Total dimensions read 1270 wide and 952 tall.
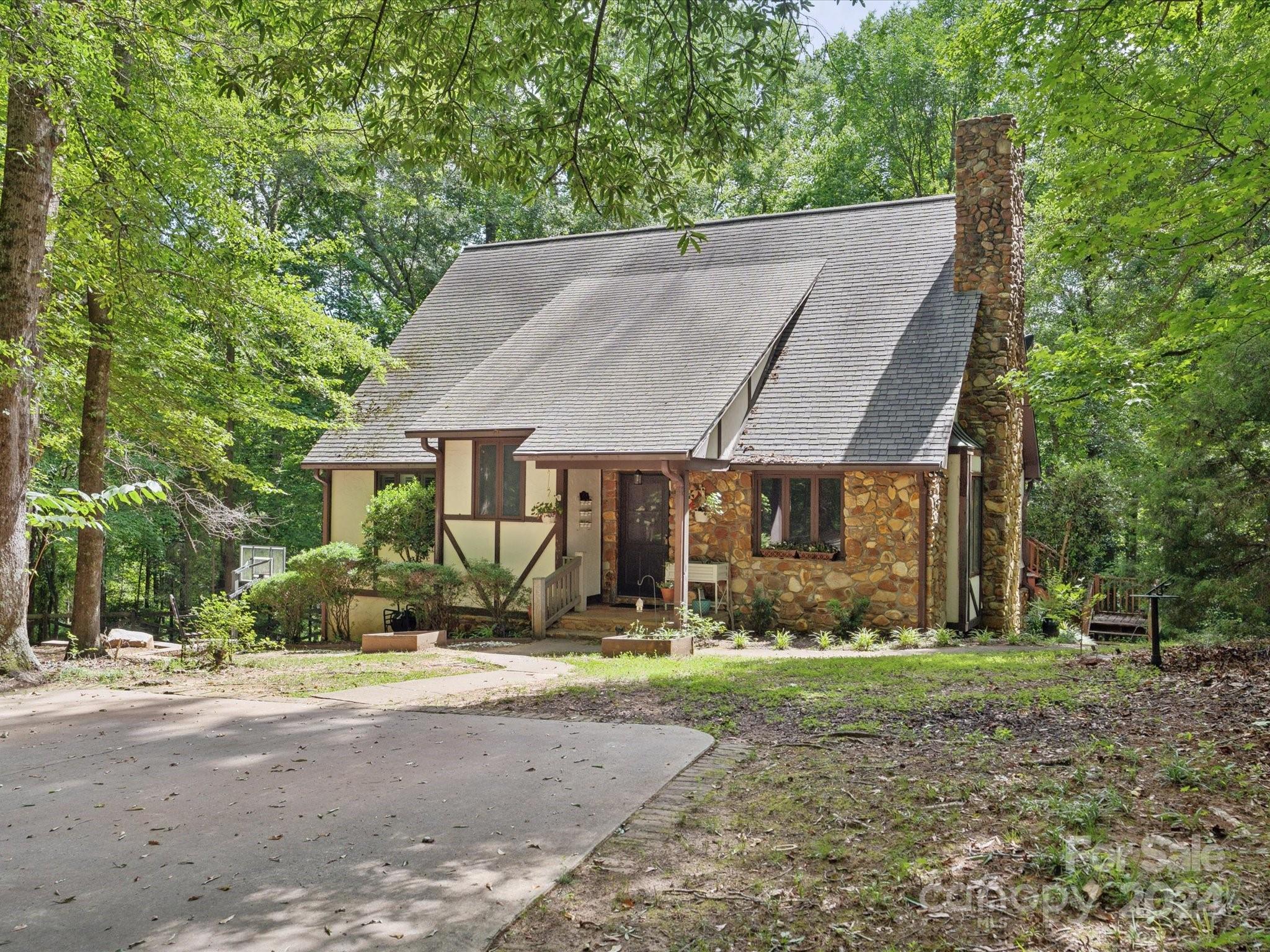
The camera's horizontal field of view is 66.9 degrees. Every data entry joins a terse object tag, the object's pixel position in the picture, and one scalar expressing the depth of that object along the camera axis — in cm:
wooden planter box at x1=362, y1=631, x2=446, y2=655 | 1301
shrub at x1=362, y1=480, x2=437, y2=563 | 1606
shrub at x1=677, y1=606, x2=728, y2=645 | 1291
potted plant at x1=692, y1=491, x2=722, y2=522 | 1395
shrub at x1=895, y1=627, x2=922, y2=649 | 1253
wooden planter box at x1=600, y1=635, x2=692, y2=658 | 1189
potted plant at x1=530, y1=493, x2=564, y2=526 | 1497
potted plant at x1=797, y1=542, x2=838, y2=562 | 1384
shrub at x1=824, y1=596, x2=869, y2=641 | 1341
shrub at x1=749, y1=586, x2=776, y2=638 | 1385
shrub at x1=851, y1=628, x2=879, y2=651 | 1225
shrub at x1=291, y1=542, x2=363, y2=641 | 1545
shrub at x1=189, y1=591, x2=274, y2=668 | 1045
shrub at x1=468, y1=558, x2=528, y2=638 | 1466
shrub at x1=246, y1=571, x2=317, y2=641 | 1568
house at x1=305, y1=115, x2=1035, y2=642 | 1347
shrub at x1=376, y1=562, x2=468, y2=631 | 1459
